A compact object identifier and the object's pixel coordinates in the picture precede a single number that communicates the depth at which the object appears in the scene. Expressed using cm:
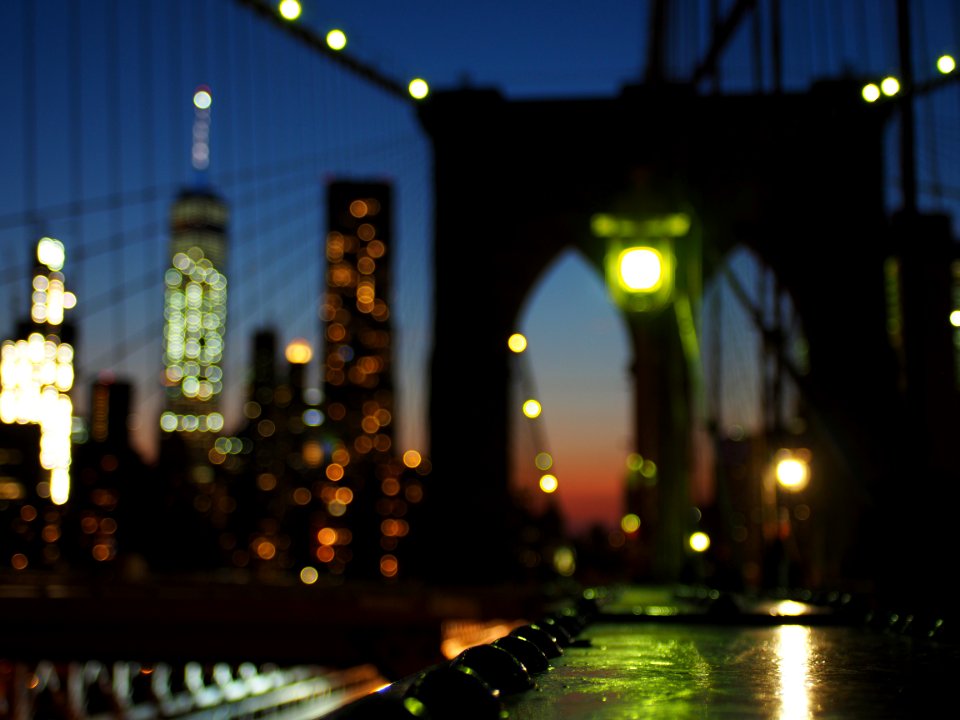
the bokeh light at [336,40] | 1003
